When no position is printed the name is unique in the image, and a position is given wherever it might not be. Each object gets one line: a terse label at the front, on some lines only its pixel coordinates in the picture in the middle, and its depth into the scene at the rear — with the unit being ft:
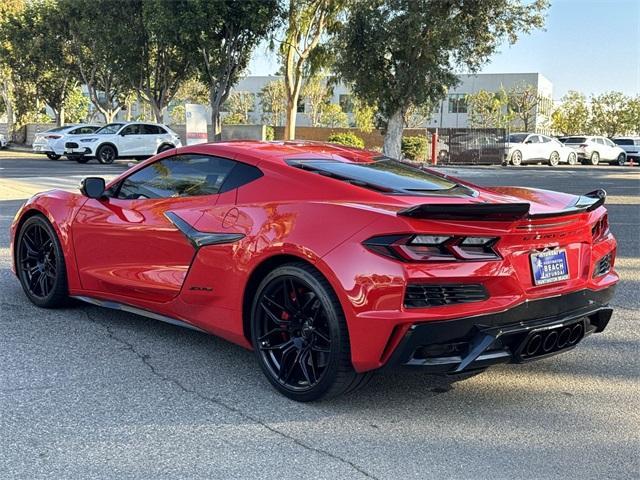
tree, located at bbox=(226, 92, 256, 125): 243.36
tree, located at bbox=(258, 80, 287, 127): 232.94
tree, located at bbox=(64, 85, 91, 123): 161.85
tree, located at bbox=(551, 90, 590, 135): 216.74
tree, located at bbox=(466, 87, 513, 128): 213.66
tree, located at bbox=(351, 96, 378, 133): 164.10
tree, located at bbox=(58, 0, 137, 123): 102.12
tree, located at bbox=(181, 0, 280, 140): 88.99
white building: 253.26
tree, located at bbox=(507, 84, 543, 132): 221.05
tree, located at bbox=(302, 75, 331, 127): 194.62
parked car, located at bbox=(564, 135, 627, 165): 127.85
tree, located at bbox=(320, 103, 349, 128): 220.23
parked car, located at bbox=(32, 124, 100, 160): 94.99
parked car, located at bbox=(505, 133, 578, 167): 112.37
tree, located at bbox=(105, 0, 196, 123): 89.61
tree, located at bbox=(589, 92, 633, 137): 211.82
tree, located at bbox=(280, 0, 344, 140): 93.30
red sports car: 11.25
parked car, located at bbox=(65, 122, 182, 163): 91.09
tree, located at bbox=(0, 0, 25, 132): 127.85
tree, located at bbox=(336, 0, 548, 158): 80.33
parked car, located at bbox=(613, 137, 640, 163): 138.31
